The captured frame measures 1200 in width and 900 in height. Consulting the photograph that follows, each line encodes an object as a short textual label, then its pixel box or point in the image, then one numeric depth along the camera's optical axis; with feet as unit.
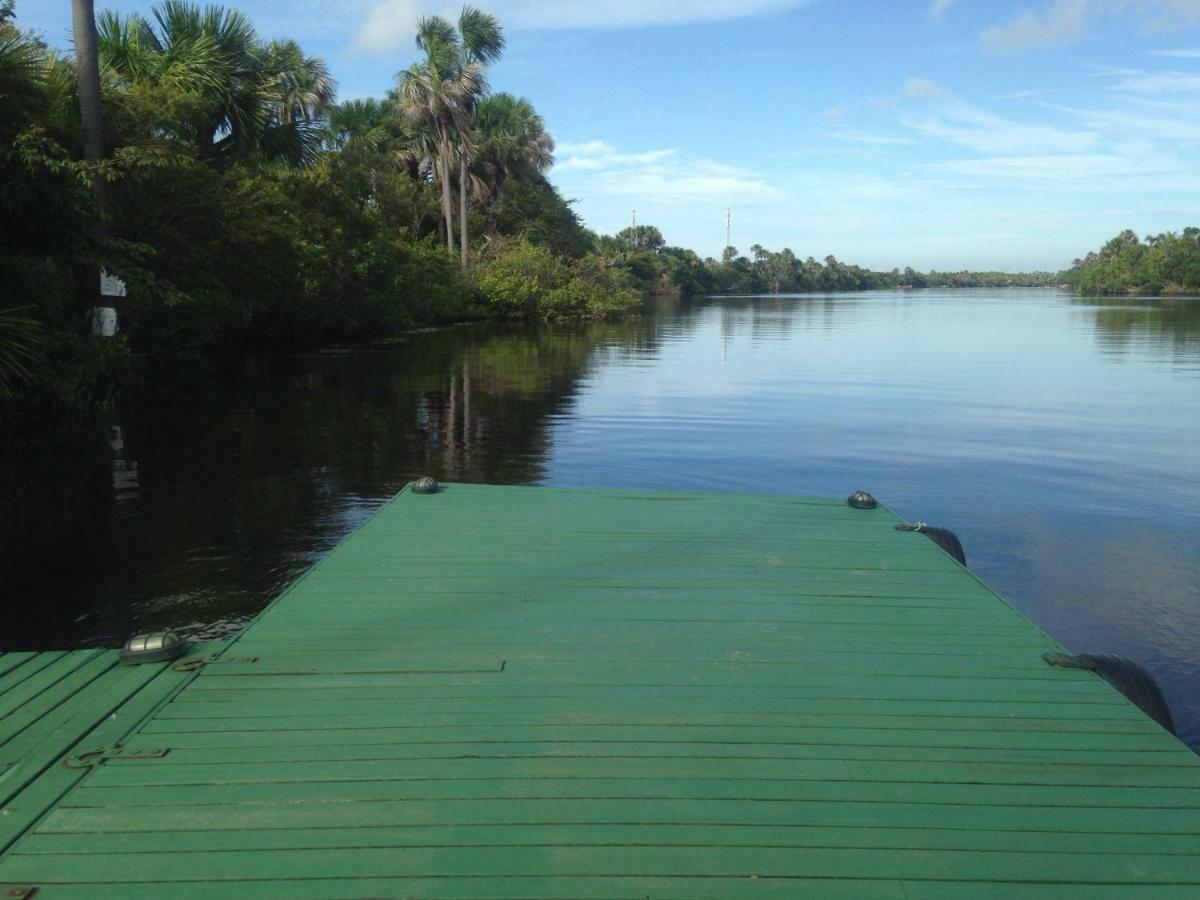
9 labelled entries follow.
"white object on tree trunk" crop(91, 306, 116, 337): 45.03
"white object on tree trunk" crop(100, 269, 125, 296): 44.34
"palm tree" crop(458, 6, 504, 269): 153.35
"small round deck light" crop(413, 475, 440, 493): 26.37
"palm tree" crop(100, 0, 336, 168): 62.64
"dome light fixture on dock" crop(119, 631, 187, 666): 13.99
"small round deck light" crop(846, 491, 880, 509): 25.34
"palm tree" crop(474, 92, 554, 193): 180.24
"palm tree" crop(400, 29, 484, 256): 145.89
